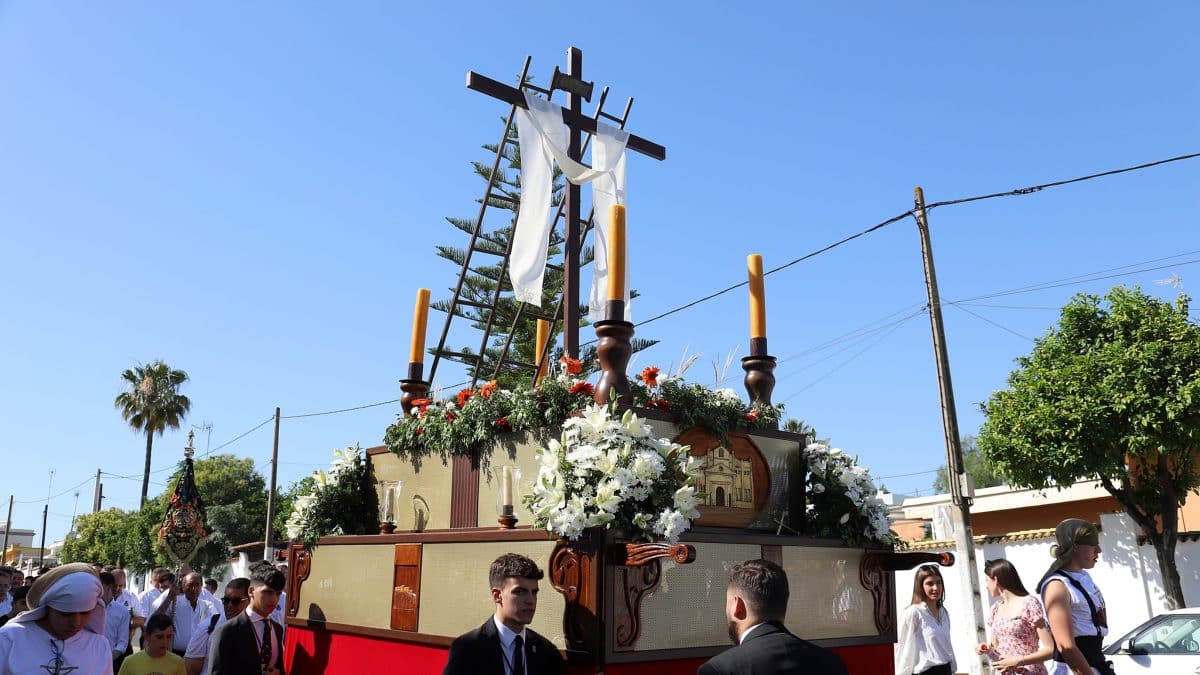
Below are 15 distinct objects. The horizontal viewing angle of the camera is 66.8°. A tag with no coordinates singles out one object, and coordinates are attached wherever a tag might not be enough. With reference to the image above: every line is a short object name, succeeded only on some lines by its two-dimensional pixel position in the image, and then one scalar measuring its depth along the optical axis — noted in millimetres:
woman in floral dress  4852
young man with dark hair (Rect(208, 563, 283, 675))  5016
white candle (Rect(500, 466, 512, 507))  4996
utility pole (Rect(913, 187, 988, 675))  13688
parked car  9438
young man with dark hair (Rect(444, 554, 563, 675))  3791
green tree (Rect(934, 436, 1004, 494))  54156
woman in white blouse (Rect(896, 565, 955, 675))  6871
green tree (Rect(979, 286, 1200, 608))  15430
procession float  4406
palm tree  41375
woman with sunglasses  4590
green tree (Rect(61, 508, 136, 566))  43562
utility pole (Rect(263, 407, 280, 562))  26797
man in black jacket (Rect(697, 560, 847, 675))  2732
